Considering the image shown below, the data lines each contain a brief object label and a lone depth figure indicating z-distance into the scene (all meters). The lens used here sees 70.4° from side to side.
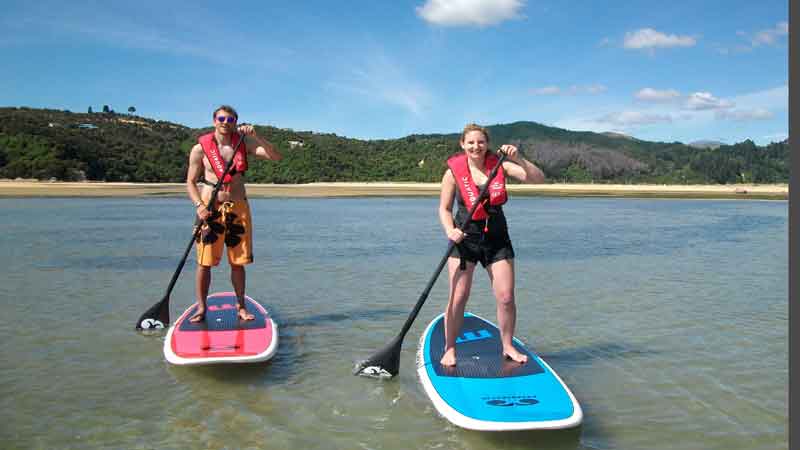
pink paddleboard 5.04
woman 4.66
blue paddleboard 3.81
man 5.97
